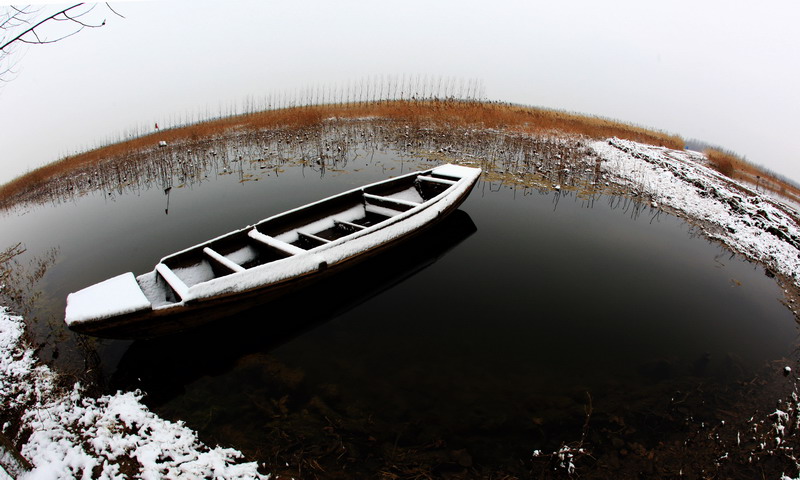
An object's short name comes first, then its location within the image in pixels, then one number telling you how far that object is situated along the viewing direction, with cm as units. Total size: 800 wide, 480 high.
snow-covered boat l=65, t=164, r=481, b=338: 377
